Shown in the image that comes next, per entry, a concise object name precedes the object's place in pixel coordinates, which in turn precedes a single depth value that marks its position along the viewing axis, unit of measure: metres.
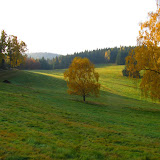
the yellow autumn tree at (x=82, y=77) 32.16
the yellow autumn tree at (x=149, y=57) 22.47
